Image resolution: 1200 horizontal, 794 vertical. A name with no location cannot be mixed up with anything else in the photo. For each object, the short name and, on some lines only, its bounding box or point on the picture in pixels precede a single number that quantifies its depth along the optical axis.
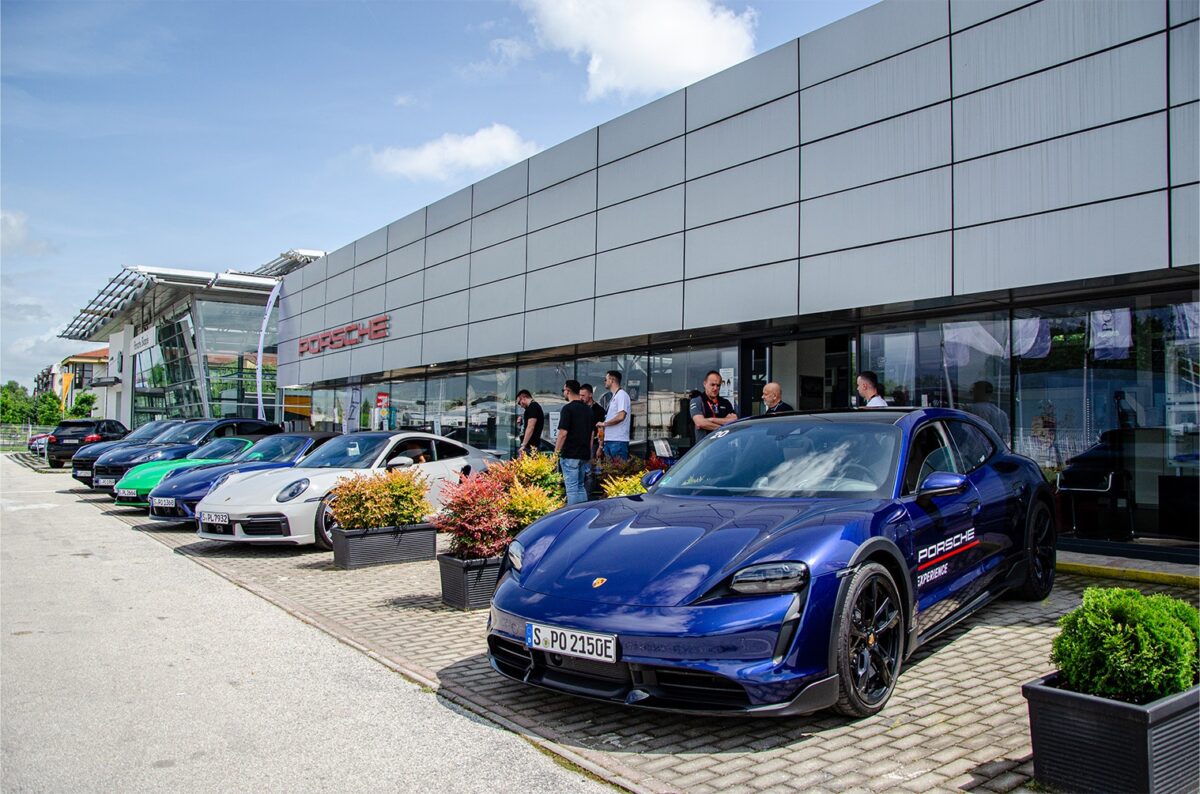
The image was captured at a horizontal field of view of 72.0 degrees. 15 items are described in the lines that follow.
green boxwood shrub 2.96
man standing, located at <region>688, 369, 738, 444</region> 9.46
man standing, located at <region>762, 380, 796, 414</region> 9.14
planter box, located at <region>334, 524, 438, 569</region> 8.56
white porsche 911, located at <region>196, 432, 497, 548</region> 9.37
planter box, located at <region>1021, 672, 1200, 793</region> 2.82
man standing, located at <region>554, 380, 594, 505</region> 9.85
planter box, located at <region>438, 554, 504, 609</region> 6.56
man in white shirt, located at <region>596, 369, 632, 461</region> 10.93
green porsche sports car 13.39
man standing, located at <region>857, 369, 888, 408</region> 8.45
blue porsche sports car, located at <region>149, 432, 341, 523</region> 11.13
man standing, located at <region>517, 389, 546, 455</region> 11.34
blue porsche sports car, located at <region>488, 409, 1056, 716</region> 3.52
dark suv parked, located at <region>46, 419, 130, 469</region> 30.87
